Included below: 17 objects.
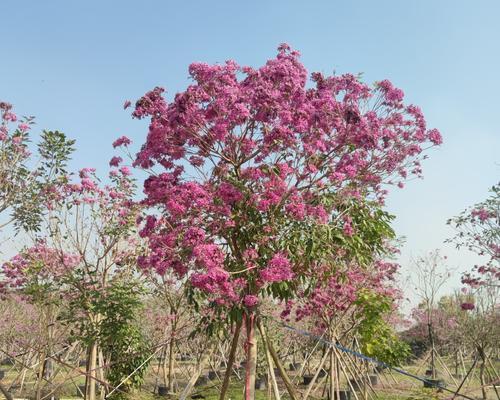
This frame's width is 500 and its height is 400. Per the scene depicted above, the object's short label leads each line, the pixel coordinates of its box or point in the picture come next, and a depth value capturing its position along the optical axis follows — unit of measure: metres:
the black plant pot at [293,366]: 24.62
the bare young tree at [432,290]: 20.05
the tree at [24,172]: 9.59
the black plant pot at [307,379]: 18.25
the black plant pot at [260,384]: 17.83
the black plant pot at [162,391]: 15.37
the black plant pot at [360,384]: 11.33
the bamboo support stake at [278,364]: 7.00
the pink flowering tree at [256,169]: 6.14
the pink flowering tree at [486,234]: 12.80
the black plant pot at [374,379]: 18.54
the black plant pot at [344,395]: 12.81
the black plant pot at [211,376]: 21.29
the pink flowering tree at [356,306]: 11.08
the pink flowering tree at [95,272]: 9.95
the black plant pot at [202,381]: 18.97
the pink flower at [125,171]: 11.06
